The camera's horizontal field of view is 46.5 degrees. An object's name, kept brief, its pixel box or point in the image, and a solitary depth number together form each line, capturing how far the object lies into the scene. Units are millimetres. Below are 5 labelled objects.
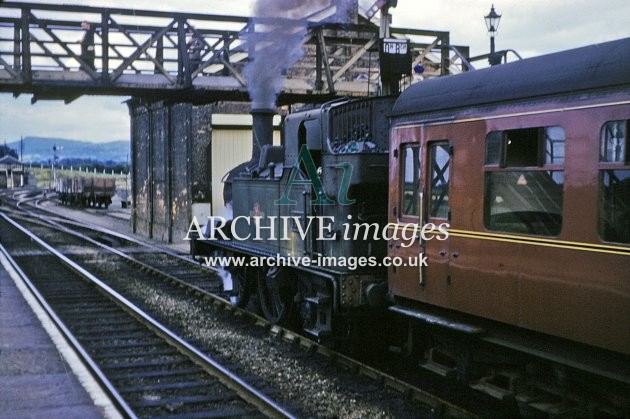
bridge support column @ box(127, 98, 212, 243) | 21594
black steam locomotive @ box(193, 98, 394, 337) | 8008
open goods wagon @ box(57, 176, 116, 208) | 48094
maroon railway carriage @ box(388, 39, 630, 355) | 4969
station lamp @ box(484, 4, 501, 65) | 14141
